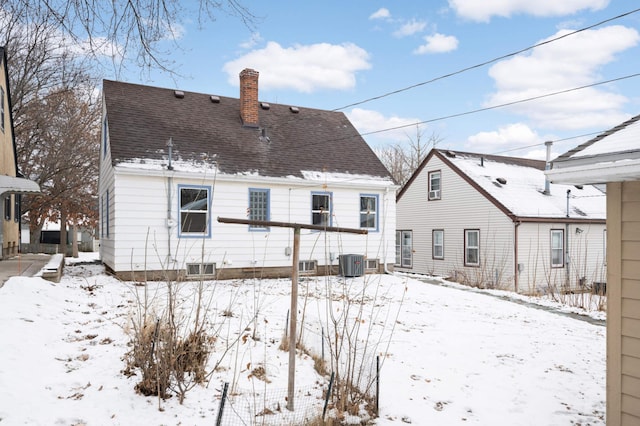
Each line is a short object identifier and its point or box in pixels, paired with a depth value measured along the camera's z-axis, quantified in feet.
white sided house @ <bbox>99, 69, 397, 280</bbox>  43.73
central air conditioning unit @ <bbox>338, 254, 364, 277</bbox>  48.62
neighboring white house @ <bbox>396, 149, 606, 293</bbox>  59.77
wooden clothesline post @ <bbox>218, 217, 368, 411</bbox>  14.29
